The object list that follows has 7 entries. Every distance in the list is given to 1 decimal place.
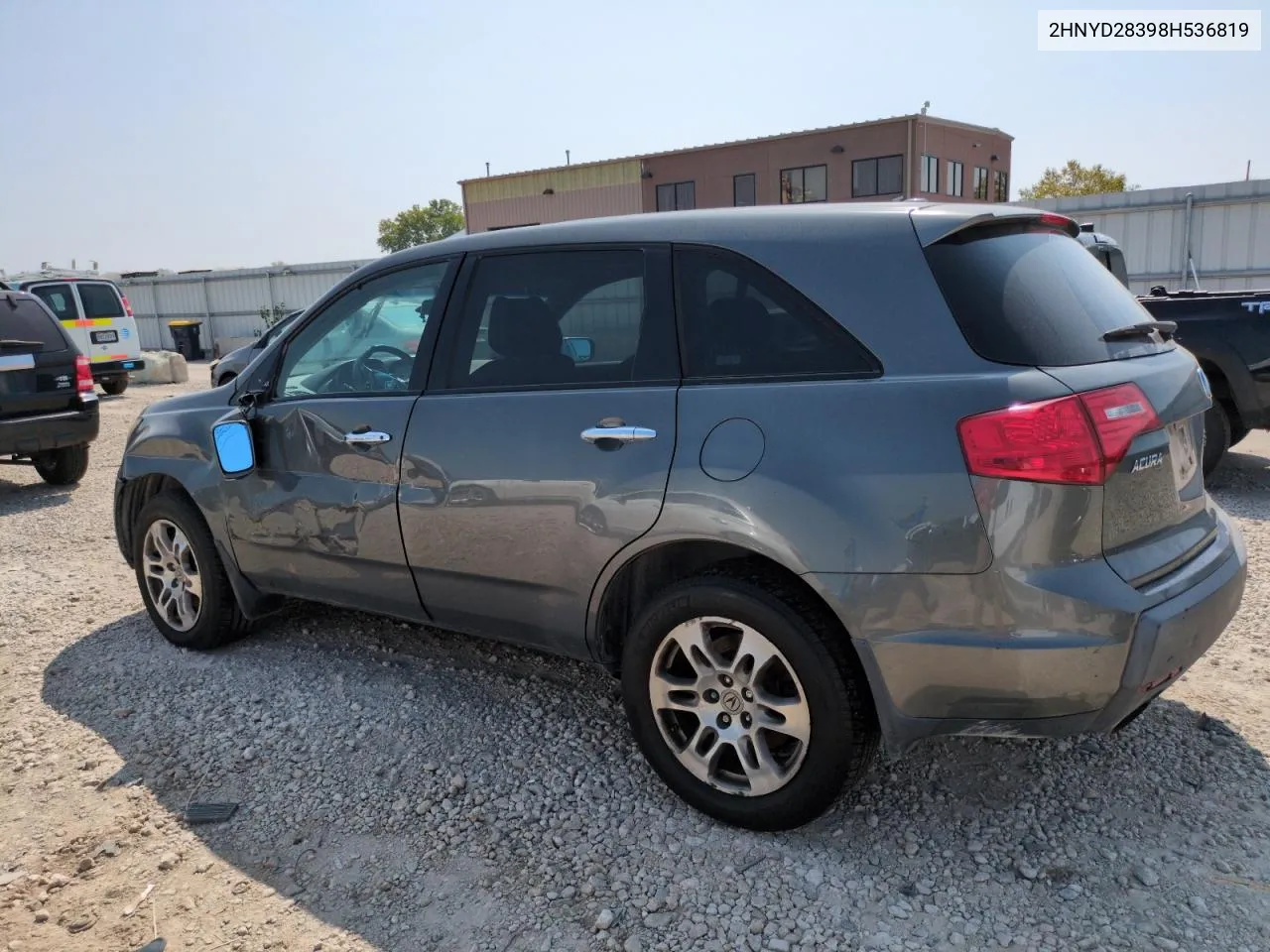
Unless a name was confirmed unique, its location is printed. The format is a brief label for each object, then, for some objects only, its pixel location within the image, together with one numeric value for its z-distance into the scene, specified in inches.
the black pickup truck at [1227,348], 262.1
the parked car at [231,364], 411.2
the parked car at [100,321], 657.6
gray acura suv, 93.7
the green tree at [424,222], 3297.2
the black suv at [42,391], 315.0
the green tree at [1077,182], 2084.2
